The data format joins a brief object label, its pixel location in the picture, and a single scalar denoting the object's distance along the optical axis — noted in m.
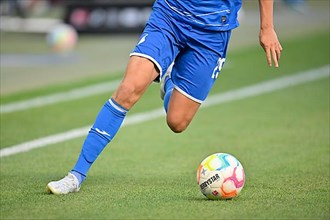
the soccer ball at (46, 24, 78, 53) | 36.34
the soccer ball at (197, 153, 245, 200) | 14.31
